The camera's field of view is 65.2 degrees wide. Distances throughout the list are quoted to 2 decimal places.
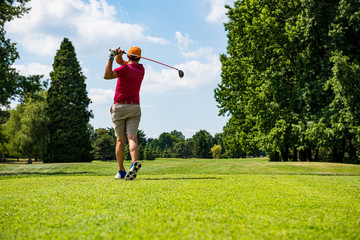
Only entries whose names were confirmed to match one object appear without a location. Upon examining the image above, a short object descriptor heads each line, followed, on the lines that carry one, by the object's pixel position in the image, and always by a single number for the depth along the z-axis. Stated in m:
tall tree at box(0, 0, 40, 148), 16.55
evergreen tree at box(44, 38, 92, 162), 35.47
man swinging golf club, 6.38
